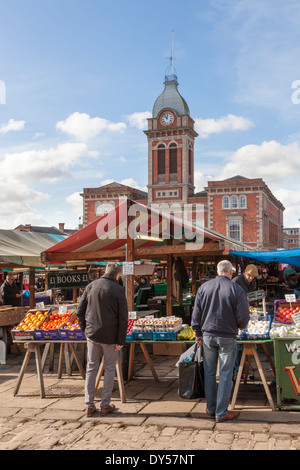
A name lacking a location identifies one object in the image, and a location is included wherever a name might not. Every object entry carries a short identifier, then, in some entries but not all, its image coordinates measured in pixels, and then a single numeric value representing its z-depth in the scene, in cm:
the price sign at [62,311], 679
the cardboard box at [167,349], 876
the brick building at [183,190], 5269
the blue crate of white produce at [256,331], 532
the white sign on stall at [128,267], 676
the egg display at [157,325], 591
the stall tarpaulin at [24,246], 912
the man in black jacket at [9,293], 1069
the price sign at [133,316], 628
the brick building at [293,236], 10338
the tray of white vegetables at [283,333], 521
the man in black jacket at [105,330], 505
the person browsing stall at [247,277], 670
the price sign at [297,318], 555
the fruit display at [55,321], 640
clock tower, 5681
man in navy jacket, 479
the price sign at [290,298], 669
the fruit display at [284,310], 668
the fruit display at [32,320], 637
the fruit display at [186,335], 592
